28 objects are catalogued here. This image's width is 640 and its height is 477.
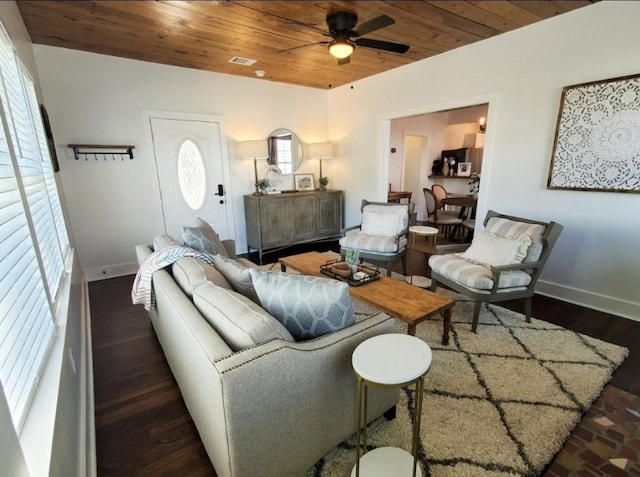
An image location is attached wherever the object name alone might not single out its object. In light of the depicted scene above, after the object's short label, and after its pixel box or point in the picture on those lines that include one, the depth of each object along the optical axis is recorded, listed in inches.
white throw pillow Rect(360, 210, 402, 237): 144.5
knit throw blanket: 79.0
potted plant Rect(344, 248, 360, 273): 97.5
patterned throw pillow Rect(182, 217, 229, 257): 90.5
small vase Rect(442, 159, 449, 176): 263.4
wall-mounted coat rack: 133.1
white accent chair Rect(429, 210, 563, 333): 95.0
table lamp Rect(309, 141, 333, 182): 199.2
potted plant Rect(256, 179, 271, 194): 183.9
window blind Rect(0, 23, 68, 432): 36.1
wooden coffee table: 77.6
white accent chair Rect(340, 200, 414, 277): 136.1
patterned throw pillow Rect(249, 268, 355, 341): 53.0
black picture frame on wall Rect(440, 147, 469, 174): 256.1
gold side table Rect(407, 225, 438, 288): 125.7
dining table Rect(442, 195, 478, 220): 188.3
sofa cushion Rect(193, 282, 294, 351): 46.6
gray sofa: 41.4
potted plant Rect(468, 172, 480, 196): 234.1
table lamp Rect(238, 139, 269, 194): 173.3
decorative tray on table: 96.4
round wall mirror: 189.5
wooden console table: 175.9
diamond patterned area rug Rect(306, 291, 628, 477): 56.4
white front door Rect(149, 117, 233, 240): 154.6
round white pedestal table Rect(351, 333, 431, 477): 45.2
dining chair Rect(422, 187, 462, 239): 193.9
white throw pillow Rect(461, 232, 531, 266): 99.3
